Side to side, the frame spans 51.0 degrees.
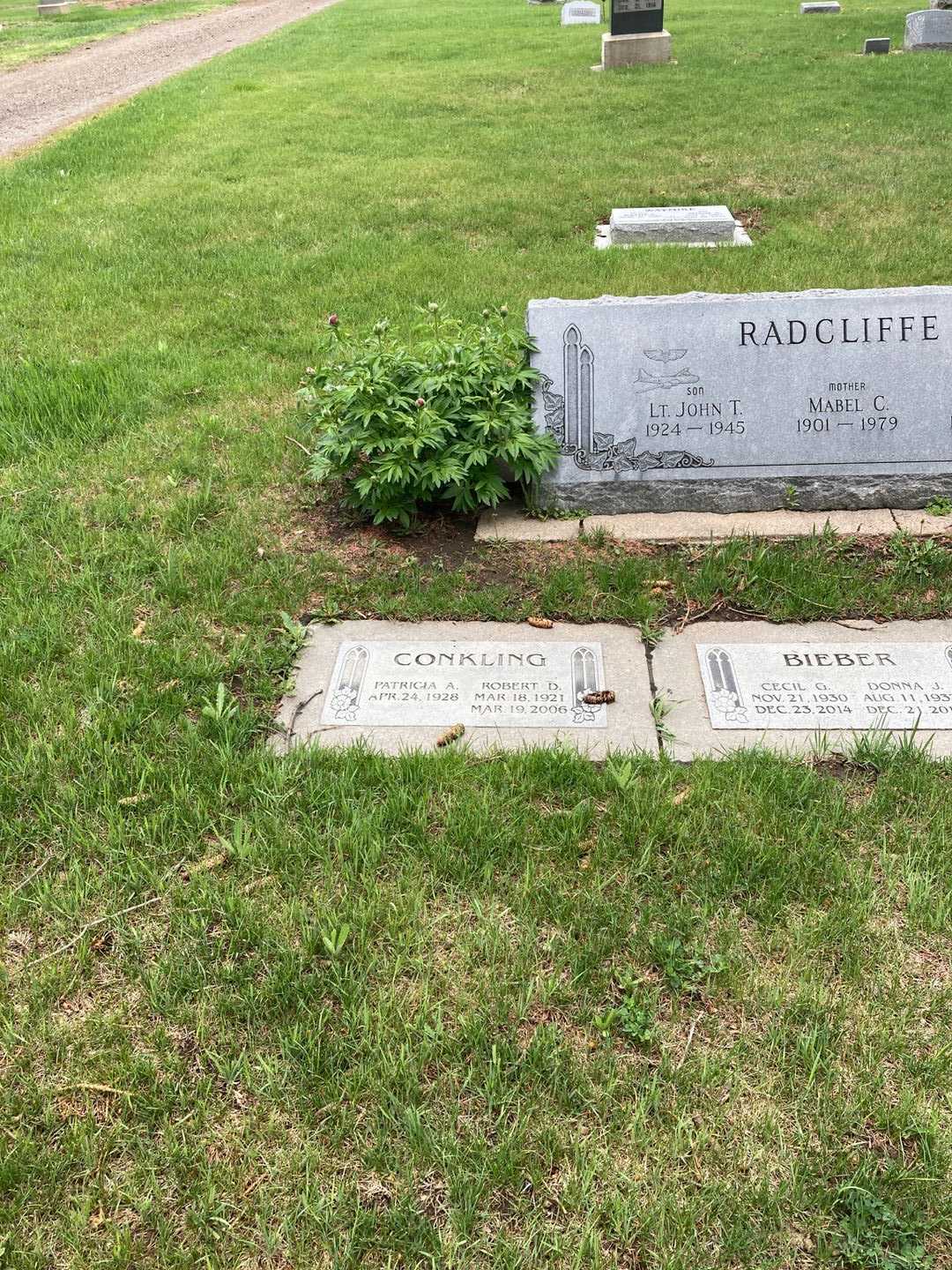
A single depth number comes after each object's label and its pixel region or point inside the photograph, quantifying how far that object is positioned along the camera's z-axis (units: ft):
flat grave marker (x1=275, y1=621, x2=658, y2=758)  10.73
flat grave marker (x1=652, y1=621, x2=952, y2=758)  10.59
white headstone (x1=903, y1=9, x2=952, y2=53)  51.62
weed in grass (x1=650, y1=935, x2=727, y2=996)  8.00
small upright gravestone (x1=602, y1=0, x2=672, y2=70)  49.75
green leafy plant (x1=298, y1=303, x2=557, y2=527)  13.93
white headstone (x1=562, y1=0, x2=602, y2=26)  66.33
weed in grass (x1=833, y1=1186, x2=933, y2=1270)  6.28
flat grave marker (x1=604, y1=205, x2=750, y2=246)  24.84
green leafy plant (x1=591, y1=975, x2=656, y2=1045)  7.66
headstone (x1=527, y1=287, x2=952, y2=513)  14.51
